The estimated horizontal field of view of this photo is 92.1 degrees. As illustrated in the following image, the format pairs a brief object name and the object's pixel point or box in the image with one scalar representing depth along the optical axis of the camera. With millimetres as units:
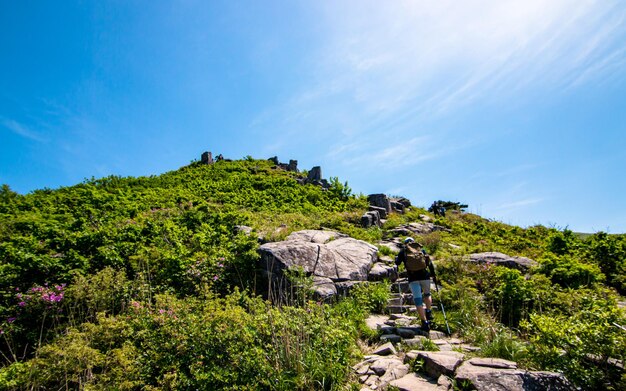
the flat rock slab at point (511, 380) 4031
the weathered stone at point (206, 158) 35750
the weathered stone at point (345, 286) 8703
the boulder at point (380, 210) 20047
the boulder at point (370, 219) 17138
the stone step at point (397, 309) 8097
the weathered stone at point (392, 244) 12934
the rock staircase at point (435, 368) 4141
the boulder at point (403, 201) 25444
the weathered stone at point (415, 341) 5937
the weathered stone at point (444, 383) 4328
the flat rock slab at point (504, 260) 10492
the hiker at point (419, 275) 7172
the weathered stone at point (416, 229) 15930
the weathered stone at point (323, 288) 8219
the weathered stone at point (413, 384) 4363
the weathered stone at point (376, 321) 6919
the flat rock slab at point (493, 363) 4550
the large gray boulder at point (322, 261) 9047
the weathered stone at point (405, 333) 6457
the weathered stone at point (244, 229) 12227
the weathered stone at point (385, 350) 5680
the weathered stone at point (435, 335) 6520
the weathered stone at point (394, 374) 4689
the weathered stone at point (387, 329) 6596
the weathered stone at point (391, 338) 6199
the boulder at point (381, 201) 22000
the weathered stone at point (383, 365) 4957
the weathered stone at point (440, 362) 4637
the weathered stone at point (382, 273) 9883
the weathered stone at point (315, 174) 29547
